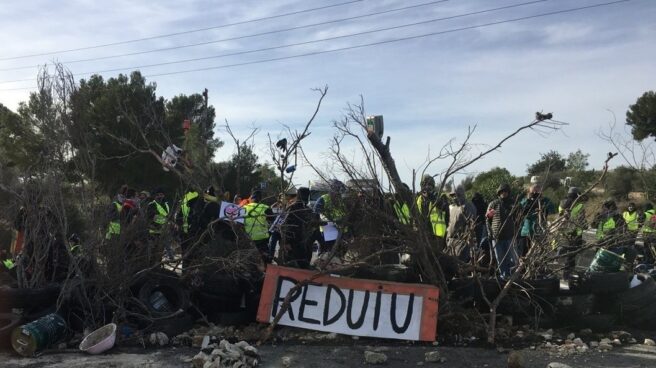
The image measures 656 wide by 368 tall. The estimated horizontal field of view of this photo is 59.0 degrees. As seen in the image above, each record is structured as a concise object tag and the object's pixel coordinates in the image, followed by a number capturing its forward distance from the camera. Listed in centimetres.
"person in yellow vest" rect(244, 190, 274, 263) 789
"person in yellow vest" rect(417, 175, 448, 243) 637
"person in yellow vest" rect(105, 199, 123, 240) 661
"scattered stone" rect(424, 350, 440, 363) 538
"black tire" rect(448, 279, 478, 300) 634
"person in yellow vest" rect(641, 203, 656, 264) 690
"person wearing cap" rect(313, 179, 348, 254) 663
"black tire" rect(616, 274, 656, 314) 643
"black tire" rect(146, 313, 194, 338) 613
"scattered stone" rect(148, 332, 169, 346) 597
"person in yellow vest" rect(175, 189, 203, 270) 716
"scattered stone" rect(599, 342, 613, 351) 577
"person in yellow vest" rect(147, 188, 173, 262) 673
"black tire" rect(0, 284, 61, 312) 601
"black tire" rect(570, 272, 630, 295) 643
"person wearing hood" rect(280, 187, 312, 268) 759
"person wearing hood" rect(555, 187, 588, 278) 635
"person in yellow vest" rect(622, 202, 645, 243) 650
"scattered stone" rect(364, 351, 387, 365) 534
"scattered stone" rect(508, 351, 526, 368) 505
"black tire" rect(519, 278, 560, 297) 634
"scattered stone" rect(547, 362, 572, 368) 502
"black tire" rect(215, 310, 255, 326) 648
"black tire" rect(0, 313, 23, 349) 568
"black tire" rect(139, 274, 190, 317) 652
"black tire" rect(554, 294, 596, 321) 640
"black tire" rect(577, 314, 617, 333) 628
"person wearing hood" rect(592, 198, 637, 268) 641
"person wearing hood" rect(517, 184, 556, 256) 743
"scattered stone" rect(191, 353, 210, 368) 516
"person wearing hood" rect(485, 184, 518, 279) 810
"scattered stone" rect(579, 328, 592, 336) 624
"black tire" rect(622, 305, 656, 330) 641
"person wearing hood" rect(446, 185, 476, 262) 695
